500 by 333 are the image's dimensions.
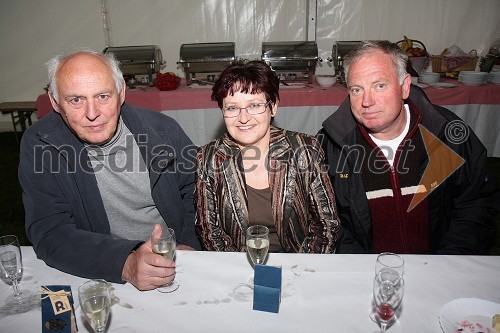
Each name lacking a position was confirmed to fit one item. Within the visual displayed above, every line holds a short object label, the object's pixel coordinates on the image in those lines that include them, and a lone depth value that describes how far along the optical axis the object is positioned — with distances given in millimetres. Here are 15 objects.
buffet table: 4020
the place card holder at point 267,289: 1209
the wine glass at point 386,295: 1083
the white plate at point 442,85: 4047
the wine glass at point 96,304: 1086
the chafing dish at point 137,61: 4367
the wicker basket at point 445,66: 4602
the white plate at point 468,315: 1159
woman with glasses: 1842
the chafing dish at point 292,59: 4344
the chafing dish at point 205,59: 4387
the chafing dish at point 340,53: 4438
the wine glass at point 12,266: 1320
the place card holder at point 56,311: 1134
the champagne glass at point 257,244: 1366
